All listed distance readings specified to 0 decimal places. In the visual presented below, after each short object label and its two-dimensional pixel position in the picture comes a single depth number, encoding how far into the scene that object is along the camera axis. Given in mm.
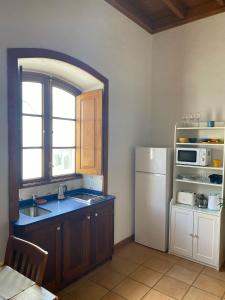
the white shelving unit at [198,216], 3058
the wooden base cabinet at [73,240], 2338
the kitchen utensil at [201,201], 3285
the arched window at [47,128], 2900
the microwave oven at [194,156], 3184
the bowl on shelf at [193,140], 3402
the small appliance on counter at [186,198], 3338
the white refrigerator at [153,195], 3418
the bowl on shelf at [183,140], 3412
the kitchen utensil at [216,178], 3135
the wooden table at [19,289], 1327
